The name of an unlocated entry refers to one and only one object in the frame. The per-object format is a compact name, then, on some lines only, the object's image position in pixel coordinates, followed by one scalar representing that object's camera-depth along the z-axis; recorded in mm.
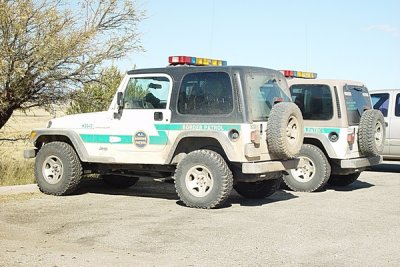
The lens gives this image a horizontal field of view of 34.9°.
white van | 14828
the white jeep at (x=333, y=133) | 11102
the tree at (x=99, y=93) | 14641
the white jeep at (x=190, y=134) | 9117
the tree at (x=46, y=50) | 12562
